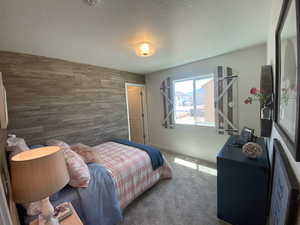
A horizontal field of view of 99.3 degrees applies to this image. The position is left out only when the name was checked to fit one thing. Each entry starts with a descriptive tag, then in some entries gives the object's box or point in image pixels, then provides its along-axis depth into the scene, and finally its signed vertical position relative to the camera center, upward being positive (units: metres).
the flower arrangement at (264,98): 1.30 +0.01
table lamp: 0.75 -0.41
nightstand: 1.05 -0.93
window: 3.12 +0.05
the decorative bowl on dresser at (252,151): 1.40 -0.57
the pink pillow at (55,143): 1.99 -0.53
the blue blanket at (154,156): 2.31 -0.95
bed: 1.38 -1.03
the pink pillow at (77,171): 1.42 -0.73
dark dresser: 1.30 -0.96
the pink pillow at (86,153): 1.91 -0.69
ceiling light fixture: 2.00 +0.92
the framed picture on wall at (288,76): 0.57 +0.13
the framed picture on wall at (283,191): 0.56 -0.49
